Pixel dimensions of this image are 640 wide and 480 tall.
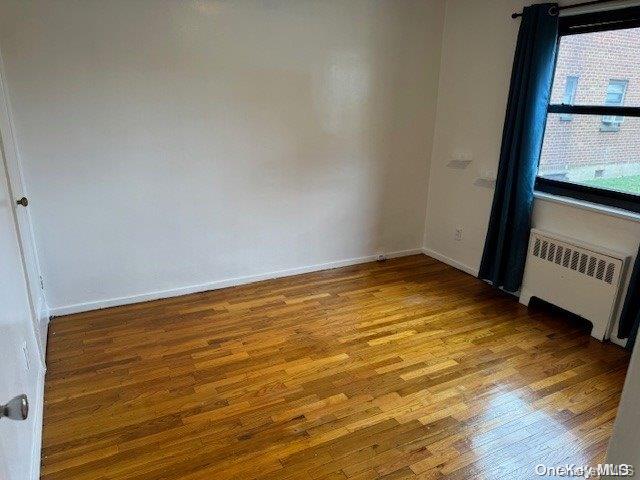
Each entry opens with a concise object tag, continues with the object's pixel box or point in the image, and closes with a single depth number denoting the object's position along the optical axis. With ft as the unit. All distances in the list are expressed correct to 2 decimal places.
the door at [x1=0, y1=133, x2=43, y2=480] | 4.53
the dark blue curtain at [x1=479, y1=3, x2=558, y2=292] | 10.05
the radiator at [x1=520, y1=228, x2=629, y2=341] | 9.46
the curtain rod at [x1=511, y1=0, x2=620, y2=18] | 9.20
